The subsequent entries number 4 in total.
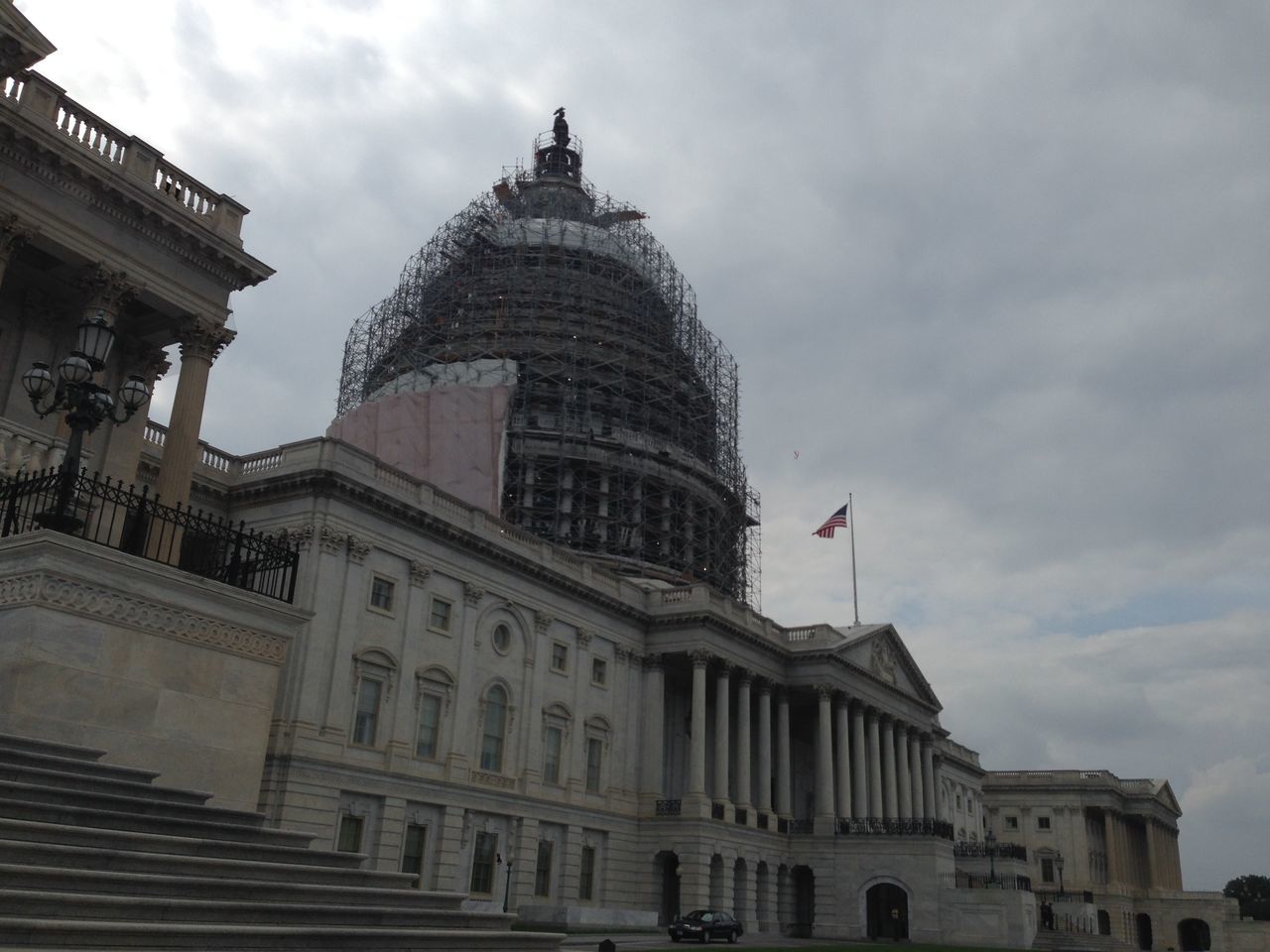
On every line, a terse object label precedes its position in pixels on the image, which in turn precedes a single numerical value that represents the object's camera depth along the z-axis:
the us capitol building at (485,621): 15.70
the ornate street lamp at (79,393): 15.19
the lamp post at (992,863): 63.42
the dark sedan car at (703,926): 43.91
